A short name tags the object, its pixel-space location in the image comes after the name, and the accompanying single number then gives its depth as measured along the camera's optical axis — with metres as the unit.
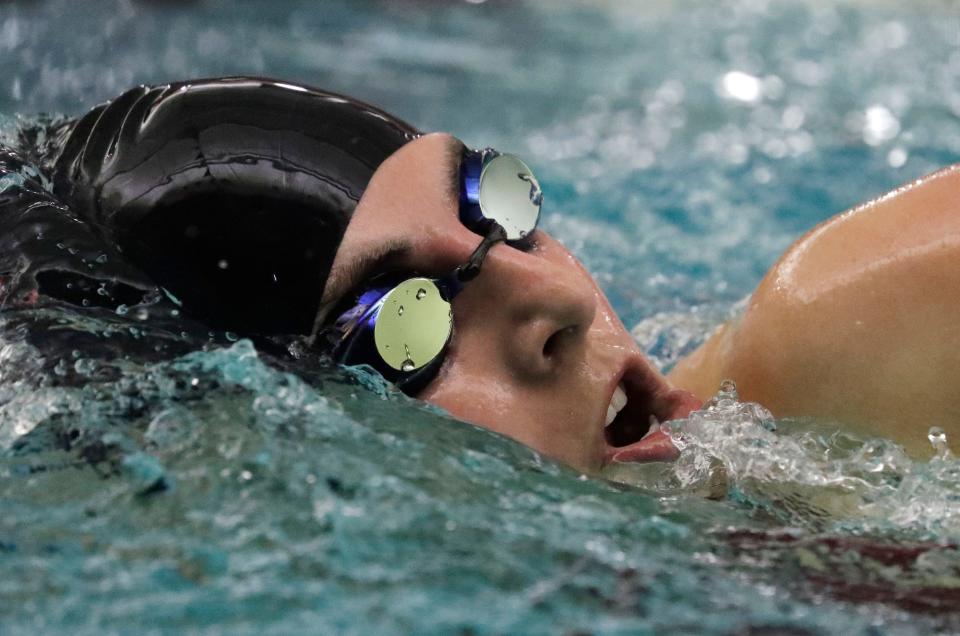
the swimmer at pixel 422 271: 2.67
